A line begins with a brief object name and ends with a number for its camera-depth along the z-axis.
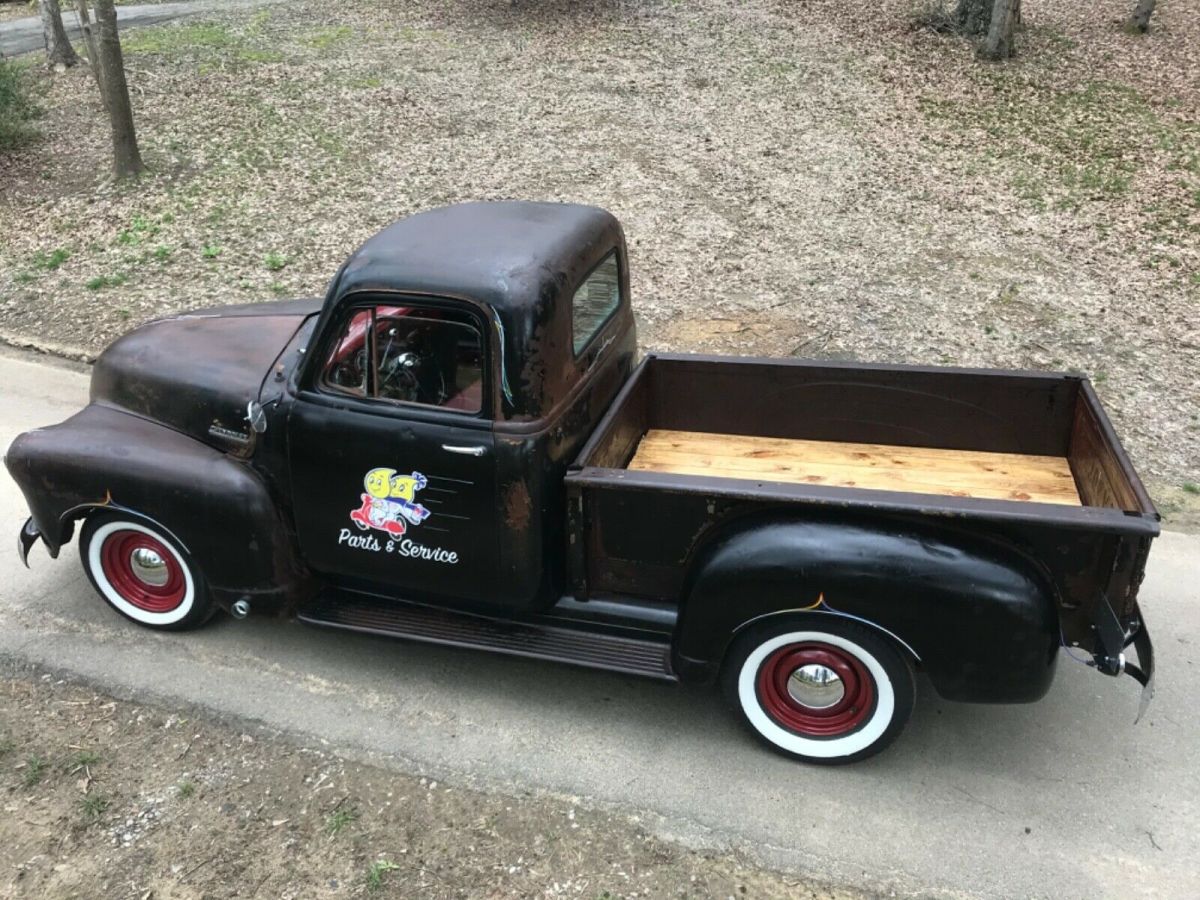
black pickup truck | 3.34
